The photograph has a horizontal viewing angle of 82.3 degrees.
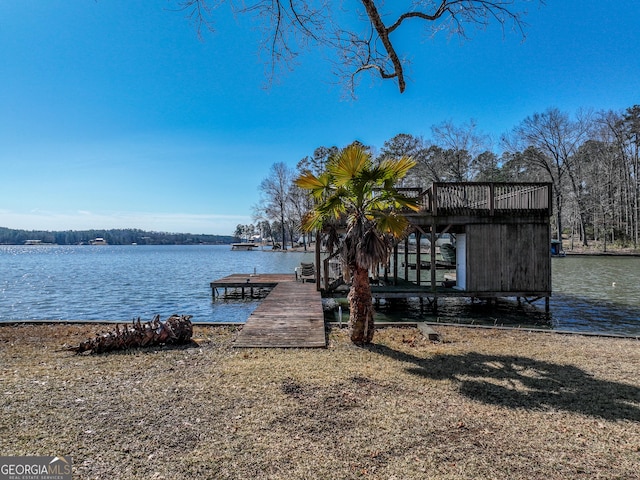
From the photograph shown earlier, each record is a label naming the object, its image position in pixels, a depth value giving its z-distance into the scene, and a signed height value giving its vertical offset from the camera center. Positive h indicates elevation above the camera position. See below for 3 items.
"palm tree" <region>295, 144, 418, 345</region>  6.97 +0.55
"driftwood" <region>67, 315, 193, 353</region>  6.94 -1.88
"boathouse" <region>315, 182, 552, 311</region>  12.94 -0.08
